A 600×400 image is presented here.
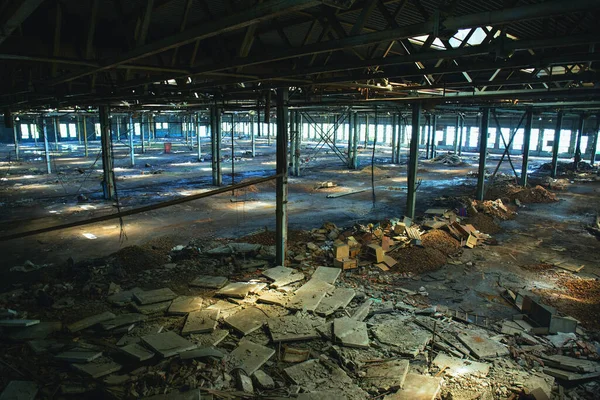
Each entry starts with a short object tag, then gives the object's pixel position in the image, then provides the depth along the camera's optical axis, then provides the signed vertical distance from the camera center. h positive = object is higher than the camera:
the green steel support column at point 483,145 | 18.66 -0.73
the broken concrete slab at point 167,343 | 6.36 -3.52
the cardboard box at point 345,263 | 10.60 -3.54
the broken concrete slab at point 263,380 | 5.86 -3.70
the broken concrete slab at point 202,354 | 6.23 -3.53
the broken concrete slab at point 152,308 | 7.96 -3.60
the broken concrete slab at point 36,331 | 6.87 -3.59
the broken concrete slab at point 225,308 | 8.01 -3.68
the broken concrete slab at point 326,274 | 9.72 -3.61
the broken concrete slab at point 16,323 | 7.02 -3.44
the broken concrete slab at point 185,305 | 7.95 -3.60
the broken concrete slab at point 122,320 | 7.26 -3.57
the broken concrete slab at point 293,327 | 7.09 -3.64
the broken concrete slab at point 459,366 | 6.28 -3.75
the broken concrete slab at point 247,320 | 7.36 -3.63
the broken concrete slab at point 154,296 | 8.30 -3.56
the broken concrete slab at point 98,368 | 5.86 -3.57
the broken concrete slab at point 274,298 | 8.50 -3.65
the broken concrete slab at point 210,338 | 6.87 -3.65
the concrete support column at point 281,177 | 10.26 -1.27
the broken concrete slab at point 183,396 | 5.30 -3.54
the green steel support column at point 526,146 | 21.88 -0.95
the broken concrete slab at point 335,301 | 8.10 -3.62
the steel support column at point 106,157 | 19.19 -1.45
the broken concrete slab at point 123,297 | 8.36 -3.59
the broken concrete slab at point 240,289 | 8.84 -3.62
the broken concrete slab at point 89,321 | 7.22 -3.56
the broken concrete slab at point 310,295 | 8.27 -3.60
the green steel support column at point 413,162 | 15.04 -1.26
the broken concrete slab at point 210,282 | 9.38 -3.62
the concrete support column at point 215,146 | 23.58 -1.10
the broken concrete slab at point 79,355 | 6.14 -3.53
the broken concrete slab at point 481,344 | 6.76 -3.72
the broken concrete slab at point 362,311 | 7.90 -3.67
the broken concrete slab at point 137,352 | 6.18 -3.52
